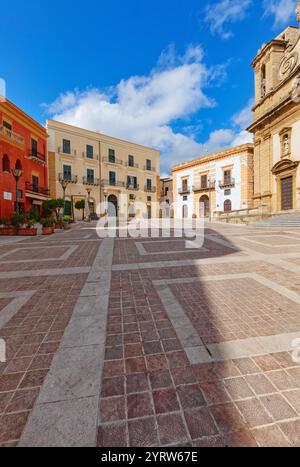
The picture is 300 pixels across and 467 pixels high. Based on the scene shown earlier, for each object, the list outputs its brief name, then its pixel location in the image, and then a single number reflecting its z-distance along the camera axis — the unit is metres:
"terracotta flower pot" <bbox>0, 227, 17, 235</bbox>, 11.60
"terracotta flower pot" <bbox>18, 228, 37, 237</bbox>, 11.59
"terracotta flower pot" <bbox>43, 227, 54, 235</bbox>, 12.00
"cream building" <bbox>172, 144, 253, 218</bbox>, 26.50
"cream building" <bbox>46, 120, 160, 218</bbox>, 26.50
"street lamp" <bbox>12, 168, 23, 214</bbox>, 11.34
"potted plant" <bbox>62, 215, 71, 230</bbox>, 15.44
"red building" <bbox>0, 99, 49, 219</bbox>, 15.38
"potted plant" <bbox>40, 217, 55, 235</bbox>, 12.02
